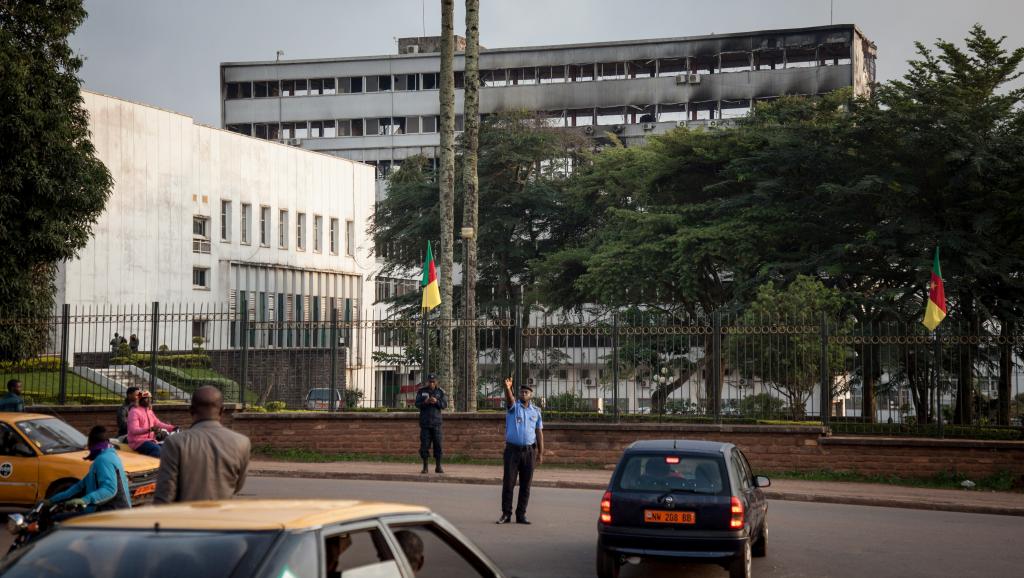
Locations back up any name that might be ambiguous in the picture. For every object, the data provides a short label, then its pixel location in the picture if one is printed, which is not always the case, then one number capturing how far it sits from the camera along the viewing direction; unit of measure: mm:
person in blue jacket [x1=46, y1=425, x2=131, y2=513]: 10703
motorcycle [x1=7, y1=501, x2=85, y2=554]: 9711
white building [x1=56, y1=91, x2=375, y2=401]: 56906
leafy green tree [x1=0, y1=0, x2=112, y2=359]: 31094
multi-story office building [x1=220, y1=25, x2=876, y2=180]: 84312
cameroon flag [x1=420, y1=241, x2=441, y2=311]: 28984
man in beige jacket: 8250
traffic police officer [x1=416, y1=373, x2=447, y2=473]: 23469
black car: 11773
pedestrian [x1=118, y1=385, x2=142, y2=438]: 18297
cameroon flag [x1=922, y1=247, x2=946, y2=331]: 26666
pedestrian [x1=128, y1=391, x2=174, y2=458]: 17297
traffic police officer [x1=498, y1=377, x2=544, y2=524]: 16500
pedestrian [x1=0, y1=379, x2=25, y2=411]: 21406
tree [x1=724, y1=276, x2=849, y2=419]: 24500
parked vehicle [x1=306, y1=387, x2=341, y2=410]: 28500
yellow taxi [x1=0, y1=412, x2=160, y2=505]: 15969
